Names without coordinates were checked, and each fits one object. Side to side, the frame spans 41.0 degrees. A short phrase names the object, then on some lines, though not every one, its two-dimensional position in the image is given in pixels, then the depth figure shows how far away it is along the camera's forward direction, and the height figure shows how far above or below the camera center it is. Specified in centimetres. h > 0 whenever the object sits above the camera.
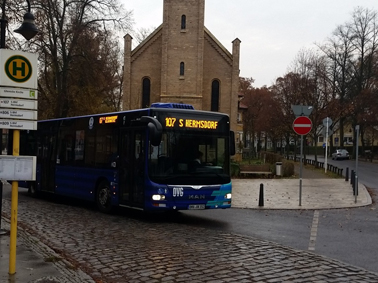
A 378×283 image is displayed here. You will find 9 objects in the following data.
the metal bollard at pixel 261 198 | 1639 -135
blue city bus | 1221 -13
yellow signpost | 636 +72
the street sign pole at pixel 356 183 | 1853 -92
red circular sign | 1698 +109
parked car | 6682 +56
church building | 4866 +882
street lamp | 799 +197
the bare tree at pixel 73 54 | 3594 +717
